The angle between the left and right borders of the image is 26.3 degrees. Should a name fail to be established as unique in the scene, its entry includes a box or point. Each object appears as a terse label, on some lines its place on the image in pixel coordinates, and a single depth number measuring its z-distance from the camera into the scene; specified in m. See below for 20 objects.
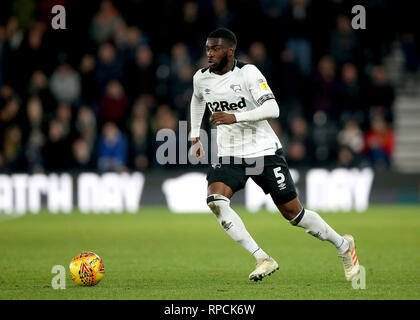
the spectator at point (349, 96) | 19.02
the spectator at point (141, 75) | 18.84
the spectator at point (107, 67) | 18.91
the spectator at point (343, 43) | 19.53
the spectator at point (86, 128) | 18.09
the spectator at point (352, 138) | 18.19
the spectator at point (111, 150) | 17.89
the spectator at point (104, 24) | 19.42
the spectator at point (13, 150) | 17.98
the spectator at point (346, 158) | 18.08
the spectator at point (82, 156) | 18.02
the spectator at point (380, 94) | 19.47
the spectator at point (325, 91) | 18.97
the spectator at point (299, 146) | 18.20
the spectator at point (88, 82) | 18.94
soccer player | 8.12
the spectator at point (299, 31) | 19.70
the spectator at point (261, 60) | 18.52
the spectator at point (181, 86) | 18.42
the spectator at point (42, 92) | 18.62
